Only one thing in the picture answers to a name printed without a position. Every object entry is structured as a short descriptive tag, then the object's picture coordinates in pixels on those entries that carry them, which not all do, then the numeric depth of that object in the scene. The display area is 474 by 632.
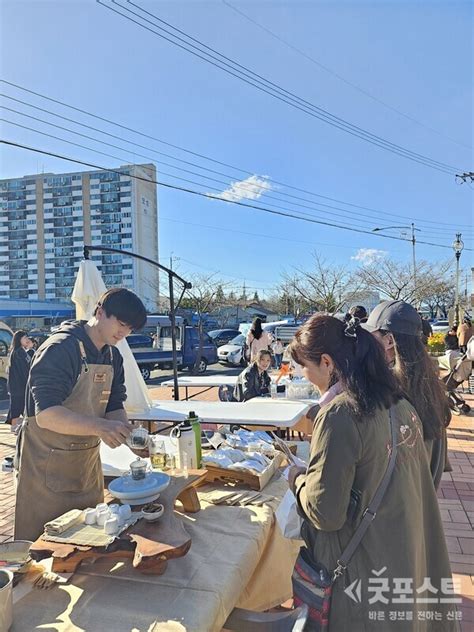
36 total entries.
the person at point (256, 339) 8.34
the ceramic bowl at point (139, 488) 1.68
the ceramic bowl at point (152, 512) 1.56
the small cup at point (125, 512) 1.55
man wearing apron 1.66
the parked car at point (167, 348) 13.80
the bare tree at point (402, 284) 28.83
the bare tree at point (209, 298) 35.78
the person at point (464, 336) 9.55
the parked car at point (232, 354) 16.89
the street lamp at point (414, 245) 24.68
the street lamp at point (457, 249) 17.16
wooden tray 2.34
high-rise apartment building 83.56
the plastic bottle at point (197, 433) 2.35
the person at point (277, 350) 14.10
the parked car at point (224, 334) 23.22
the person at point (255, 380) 5.26
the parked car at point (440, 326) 30.26
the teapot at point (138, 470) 1.80
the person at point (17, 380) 5.95
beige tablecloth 1.21
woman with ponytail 1.14
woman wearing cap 1.56
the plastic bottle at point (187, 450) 2.31
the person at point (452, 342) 9.41
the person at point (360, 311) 4.18
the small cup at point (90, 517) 1.54
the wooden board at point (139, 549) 1.36
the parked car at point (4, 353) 10.35
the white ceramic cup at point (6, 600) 1.13
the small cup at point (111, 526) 1.46
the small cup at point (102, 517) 1.52
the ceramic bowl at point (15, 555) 1.39
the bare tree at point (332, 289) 30.02
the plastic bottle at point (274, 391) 5.02
